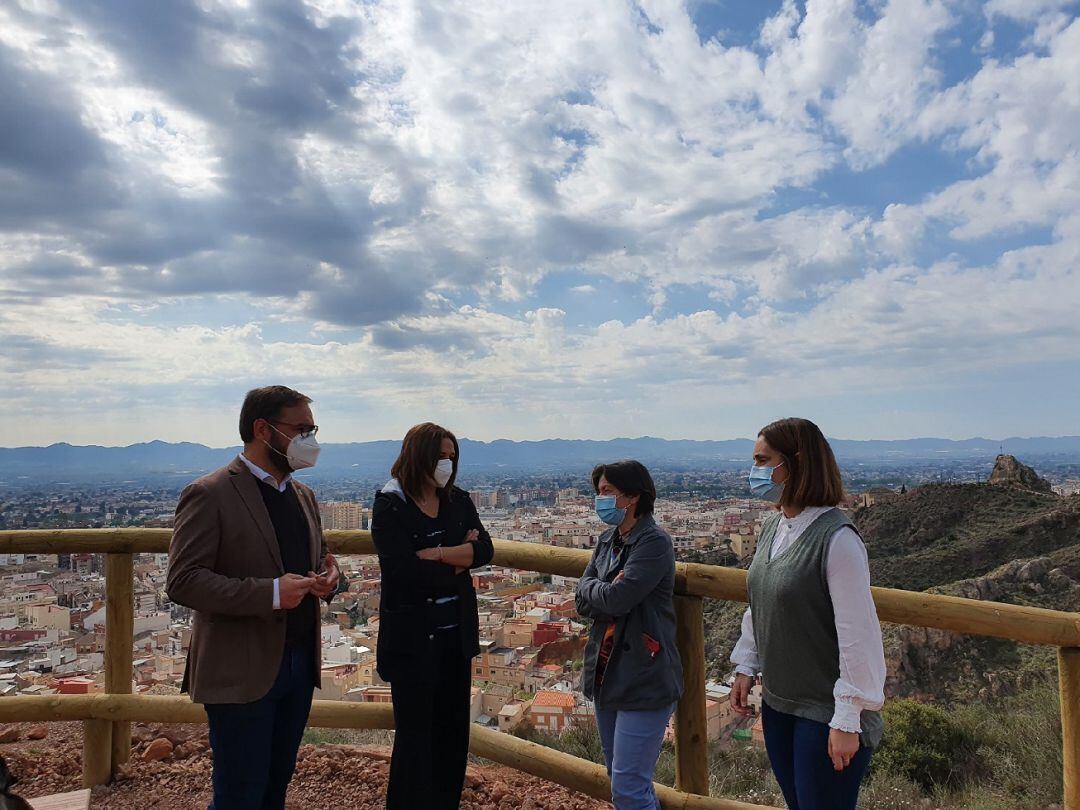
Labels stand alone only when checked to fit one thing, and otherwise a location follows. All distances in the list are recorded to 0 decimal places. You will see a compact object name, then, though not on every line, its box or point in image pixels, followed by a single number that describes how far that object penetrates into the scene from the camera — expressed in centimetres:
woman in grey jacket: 269
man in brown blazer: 248
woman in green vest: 213
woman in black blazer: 286
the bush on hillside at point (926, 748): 333
